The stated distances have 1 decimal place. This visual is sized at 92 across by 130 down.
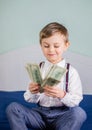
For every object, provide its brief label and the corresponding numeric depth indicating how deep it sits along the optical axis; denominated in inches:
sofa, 63.2
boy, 55.5
